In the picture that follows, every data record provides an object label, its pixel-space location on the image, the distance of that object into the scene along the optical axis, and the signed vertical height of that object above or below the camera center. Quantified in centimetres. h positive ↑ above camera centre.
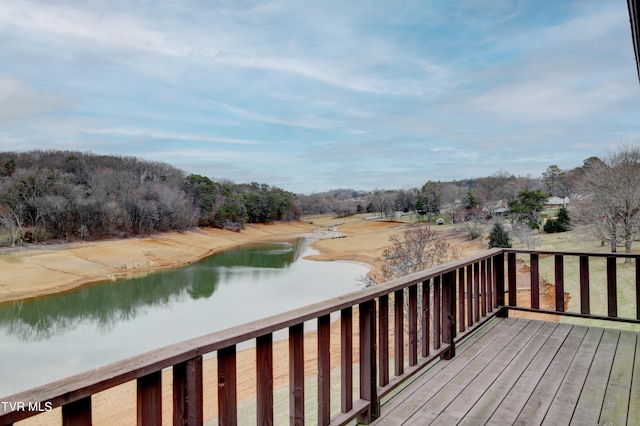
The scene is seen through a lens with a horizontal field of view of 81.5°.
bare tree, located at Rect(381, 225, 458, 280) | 1230 -157
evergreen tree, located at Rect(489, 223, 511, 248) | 2097 -170
